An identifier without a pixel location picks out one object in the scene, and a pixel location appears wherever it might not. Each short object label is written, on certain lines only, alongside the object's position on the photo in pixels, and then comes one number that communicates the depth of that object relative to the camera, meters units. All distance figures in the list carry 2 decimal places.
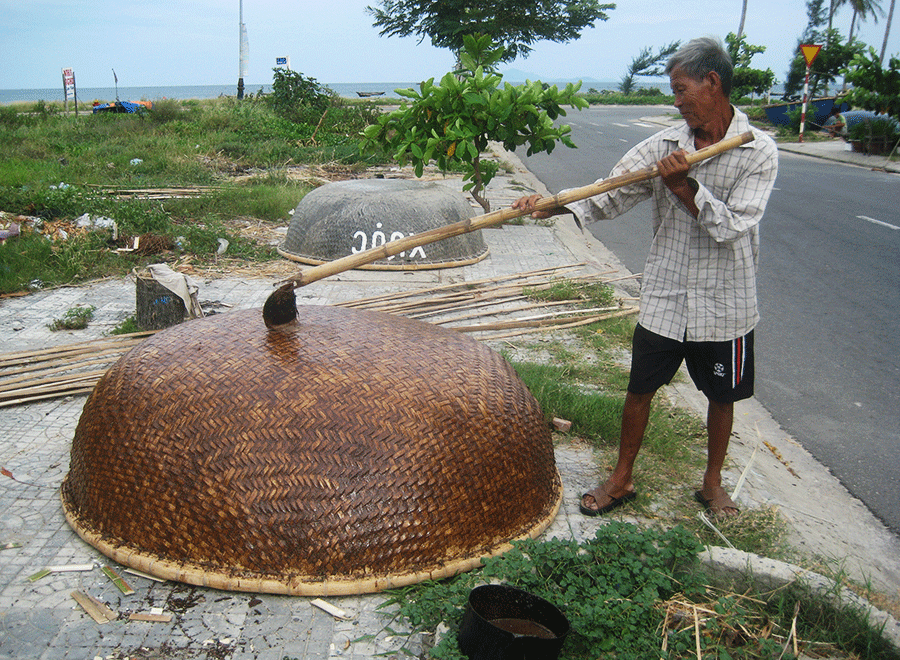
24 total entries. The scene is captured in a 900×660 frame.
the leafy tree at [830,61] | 30.50
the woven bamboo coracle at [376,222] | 6.80
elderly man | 2.71
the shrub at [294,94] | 18.39
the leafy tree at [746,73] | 35.84
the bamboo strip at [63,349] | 4.37
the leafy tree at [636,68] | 52.52
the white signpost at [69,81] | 20.08
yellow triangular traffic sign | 20.83
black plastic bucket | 1.96
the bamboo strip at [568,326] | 5.21
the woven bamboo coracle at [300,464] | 2.36
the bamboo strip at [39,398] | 3.91
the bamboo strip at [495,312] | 5.33
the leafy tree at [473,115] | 5.80
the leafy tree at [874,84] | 18.95
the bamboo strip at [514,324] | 5.18
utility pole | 29.75
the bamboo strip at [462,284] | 5.50
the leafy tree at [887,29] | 49.59
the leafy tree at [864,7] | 52.59
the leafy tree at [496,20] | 20.50
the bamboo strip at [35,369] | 4.20
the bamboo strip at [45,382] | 4.03
